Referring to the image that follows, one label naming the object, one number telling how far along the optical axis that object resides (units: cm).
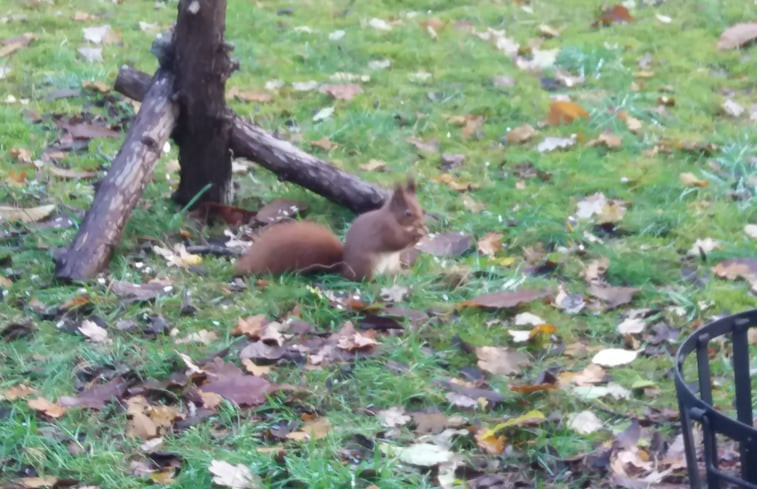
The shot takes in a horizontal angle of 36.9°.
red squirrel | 431
